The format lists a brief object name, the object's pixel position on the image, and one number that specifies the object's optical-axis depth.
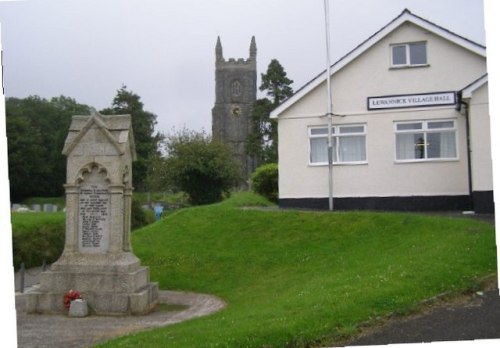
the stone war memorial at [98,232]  12.23
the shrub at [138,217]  34.91
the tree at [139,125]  69.25
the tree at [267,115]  70.69
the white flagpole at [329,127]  23.65
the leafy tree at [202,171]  39.50
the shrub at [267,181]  33.75
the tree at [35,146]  62.41
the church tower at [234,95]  98.75
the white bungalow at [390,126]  23.02
